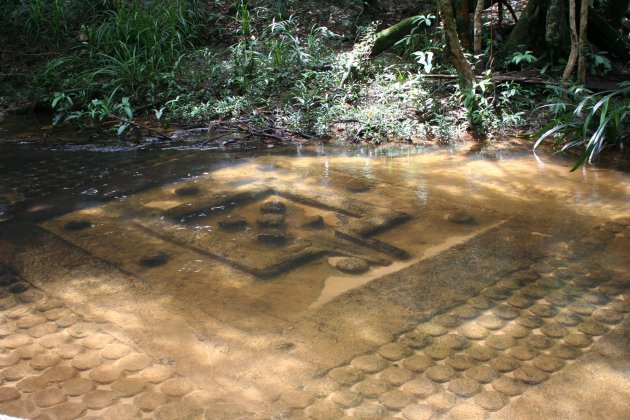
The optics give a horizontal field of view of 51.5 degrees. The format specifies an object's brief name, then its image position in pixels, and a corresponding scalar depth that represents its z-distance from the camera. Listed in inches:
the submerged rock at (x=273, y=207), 145.6
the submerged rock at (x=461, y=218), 135.4
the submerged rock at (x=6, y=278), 116.5
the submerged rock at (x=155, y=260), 121.3
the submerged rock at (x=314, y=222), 136.3
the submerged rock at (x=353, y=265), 116.9
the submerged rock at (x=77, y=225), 139.4
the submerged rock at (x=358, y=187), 157.3
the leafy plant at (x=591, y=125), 167.3
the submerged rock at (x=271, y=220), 138.1
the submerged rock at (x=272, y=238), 129.5
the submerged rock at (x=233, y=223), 137.4
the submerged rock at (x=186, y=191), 158.6
